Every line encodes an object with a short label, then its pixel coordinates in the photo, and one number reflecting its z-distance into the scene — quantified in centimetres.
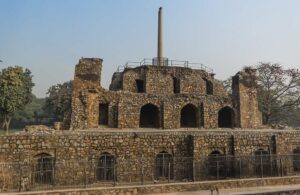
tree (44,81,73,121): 4144
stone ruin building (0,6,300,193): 1380
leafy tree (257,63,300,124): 3125
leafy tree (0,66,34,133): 3197
